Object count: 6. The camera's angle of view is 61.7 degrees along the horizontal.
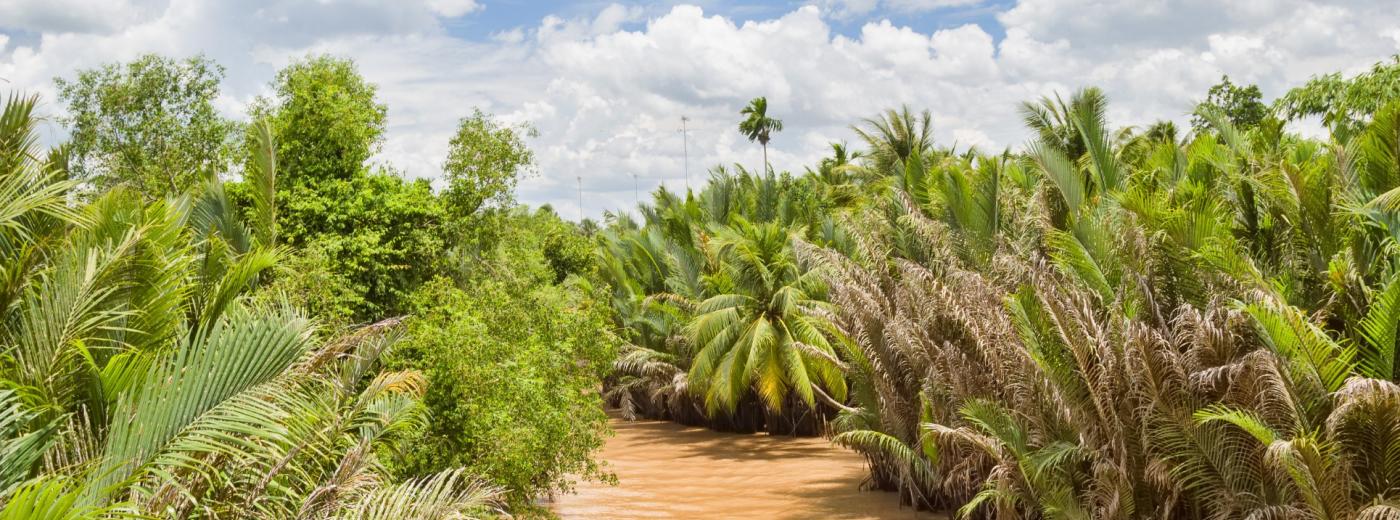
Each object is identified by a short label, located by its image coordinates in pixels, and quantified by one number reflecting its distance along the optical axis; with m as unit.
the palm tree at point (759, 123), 55.72
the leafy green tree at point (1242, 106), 43.00
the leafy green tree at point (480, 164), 23.45
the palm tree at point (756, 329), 23.44
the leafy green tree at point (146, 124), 26.86
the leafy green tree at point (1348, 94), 22.77
